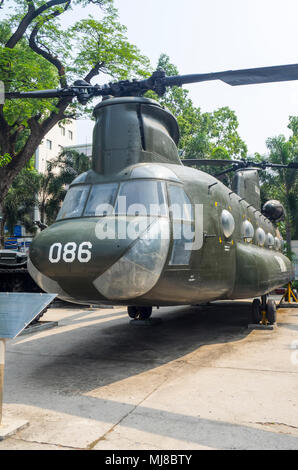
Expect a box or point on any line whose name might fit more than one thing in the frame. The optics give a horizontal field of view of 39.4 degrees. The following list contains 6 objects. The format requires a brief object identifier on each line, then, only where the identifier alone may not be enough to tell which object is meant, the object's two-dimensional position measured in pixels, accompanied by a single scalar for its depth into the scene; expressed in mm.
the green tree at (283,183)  25797
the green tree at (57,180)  29078
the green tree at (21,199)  29234
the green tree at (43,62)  15727
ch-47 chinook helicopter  4996
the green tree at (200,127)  32500
